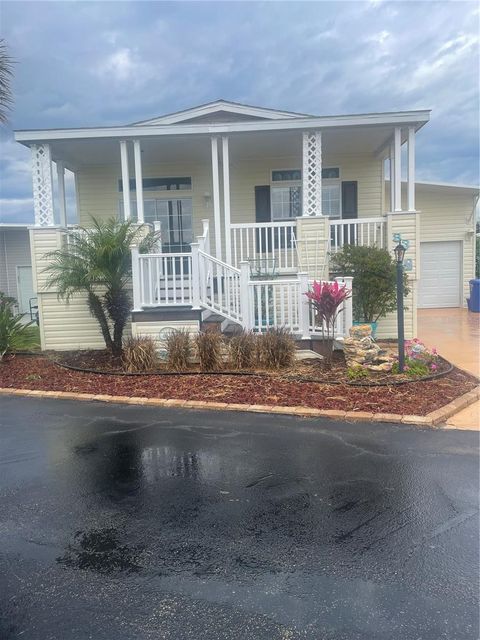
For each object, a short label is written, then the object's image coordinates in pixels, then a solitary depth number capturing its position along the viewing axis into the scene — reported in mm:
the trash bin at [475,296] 15773
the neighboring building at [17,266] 20234
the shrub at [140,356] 7844
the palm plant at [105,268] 8375
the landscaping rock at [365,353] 7227
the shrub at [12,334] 9477
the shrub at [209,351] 7586
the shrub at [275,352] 7555
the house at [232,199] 8570
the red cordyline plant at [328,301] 7578
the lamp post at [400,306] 6980
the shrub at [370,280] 9391
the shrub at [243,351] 7609
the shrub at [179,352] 7758
